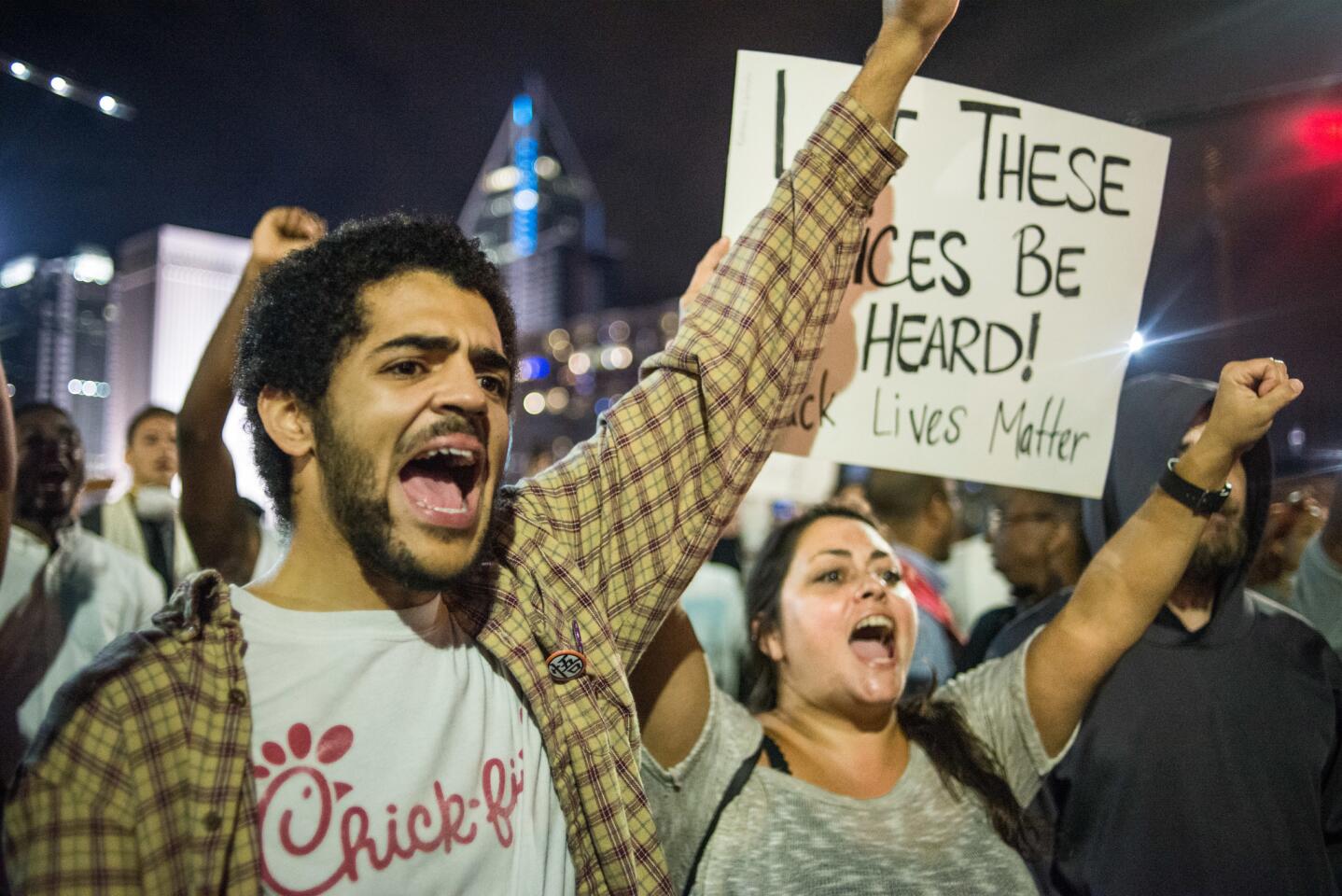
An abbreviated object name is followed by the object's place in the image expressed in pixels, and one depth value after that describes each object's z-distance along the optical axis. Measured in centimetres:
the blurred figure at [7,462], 163
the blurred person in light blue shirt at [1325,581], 303
